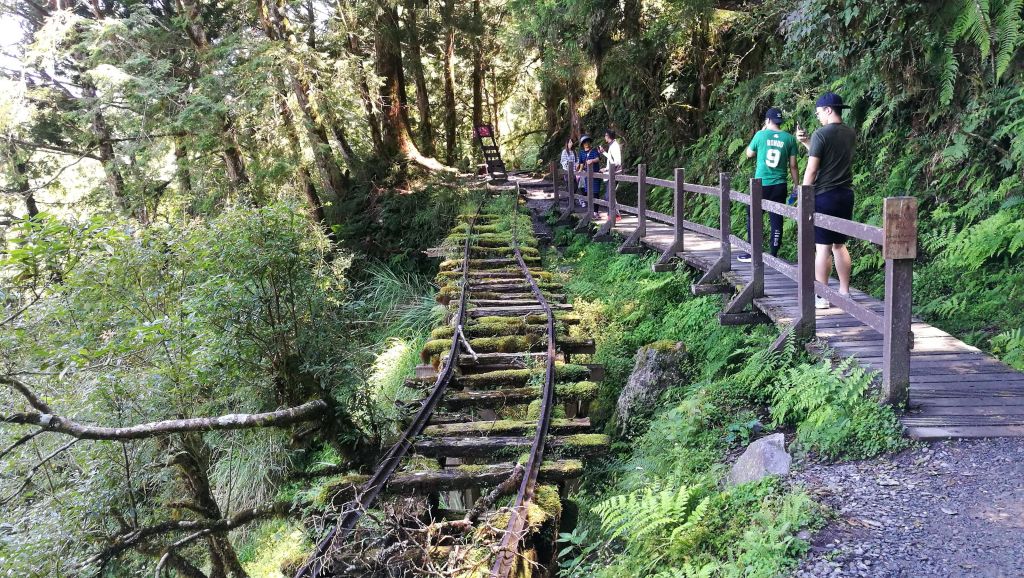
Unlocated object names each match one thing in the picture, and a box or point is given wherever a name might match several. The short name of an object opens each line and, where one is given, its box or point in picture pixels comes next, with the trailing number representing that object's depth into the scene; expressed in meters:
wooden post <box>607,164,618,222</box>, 12.34
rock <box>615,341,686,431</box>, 7.18
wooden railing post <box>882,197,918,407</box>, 4.32
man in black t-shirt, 5.84
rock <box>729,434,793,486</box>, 4.42
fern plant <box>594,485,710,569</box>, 3.91
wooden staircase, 27.93
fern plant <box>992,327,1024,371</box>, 5.55
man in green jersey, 7.35
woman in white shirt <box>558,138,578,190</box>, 15.89
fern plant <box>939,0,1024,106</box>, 6.92
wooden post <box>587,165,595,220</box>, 14.06
